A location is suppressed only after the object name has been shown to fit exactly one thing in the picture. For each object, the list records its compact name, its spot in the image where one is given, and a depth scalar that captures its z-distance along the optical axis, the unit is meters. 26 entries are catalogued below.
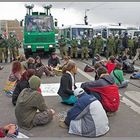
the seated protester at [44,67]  7.47
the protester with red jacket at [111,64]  6.27
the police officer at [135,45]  12.15
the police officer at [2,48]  11.22
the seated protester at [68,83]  4.50
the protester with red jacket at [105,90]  3.98
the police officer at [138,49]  10.50
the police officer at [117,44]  11.89
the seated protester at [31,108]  3.58
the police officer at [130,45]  12.13
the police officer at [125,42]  11.92
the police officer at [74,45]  12.33
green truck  12.19
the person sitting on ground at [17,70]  5.01
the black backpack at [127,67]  8.19
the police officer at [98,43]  12.07
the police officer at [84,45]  12.07
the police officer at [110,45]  12.03
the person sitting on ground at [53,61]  8.19
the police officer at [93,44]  12.26
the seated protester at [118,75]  5.79
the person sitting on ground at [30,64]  6.62
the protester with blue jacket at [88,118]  3.36
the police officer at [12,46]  11.79
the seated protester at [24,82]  4.26
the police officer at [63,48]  12.64
